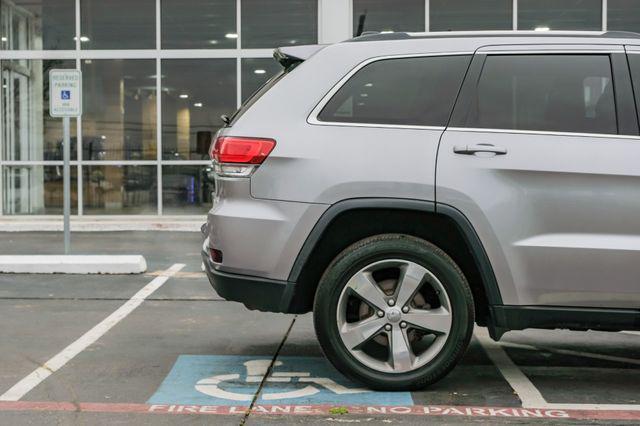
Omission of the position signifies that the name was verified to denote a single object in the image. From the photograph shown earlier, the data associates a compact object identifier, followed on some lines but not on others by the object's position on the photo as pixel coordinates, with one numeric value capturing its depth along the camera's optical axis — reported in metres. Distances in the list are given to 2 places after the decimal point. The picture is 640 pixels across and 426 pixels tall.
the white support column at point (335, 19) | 15.10
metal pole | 9.68
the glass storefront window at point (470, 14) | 15.15
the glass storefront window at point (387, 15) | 15.25
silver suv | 4.34
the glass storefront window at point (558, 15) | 15.01
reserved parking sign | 9.69
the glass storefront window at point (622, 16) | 14.88
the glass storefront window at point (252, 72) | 15.34
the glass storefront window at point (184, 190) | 15.48
